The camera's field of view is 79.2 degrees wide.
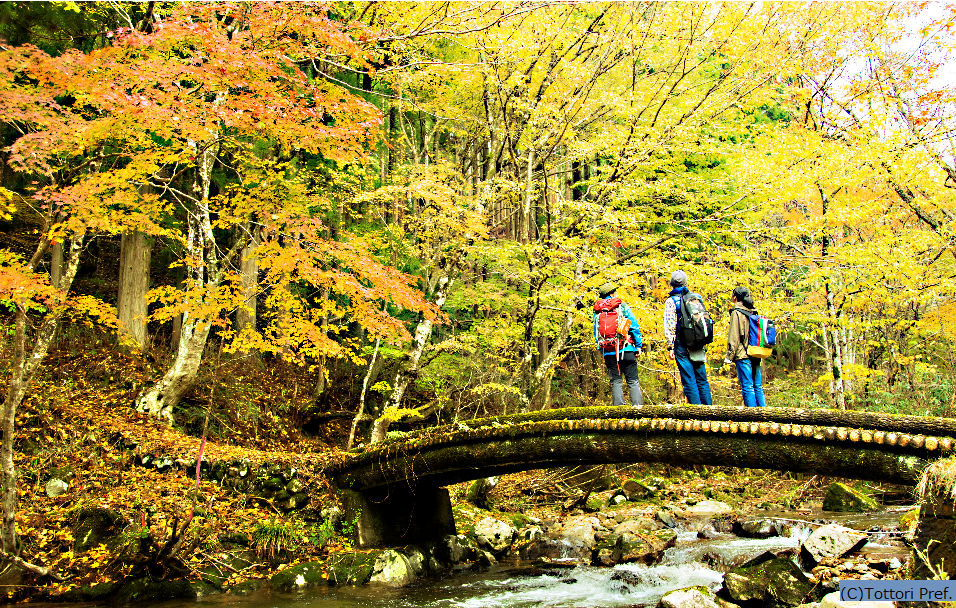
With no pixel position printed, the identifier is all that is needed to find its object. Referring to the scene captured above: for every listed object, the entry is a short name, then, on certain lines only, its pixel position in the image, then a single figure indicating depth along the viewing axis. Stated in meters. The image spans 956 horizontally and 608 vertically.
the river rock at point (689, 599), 5.81
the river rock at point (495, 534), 9.39
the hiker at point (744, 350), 6.78
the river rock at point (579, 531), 9.58
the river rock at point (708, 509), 11.89
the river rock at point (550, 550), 9.16
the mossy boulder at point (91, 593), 5.97
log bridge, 5.00
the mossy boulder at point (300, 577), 7.05
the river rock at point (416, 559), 8.17
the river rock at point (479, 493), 11.19
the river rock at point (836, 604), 3.87
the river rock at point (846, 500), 11.61
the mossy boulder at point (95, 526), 6.58
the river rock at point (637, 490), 13.58
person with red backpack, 6.73
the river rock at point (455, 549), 8.72
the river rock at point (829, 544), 6.91
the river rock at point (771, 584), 5.98
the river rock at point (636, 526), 10.05
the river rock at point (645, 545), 8.66
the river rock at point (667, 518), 10.82
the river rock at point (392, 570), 7.70
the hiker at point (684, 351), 6.60
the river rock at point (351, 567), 7.51
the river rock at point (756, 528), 9.82
